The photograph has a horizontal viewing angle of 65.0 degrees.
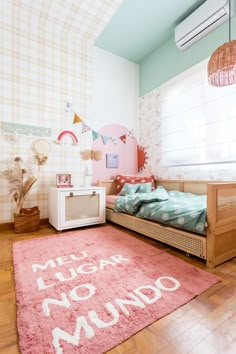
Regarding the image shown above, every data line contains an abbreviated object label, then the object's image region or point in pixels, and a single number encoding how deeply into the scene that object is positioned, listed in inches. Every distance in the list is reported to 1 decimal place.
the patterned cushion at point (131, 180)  108.2
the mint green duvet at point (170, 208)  53.9
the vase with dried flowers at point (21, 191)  83.6
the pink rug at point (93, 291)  29.0
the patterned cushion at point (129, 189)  98.2
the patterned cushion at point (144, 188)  99.3
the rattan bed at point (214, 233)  50.1
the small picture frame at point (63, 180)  92.1
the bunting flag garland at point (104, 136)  106.7
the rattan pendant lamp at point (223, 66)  56.8
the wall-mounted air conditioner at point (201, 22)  78.7
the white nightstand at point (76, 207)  82.7
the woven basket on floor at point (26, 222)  82.7
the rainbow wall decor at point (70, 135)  101.1
